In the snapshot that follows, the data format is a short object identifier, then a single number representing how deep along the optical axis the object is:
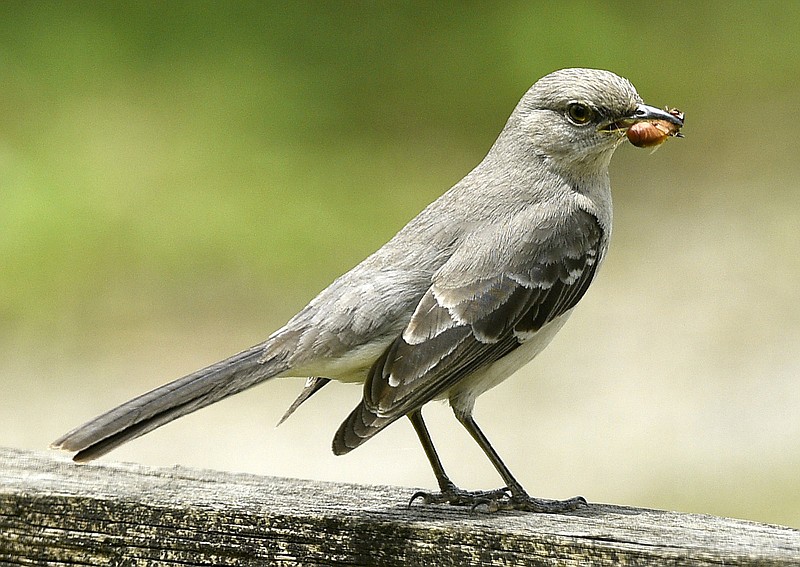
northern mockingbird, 6.53
